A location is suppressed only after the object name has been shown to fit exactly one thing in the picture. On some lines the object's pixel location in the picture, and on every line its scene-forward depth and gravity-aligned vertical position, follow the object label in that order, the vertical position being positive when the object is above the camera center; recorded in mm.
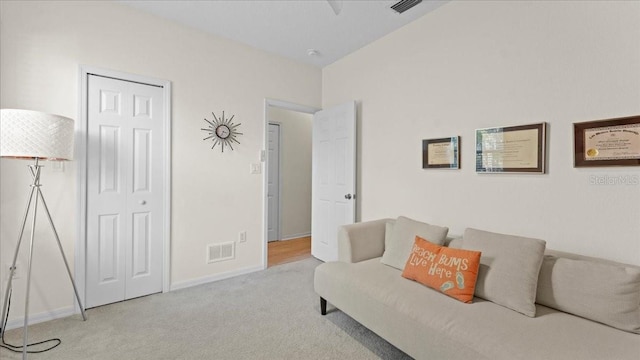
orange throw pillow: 1730 -582
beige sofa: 1276 -733
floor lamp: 1787 +263
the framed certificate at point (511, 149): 1944 +252
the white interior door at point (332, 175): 3383 +72
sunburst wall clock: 3094 +549
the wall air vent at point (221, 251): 3117 -819
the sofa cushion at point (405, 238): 2248 -468
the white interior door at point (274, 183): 5004 -49
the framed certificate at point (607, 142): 1590 +247
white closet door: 2463 -107
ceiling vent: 2439 +1581
